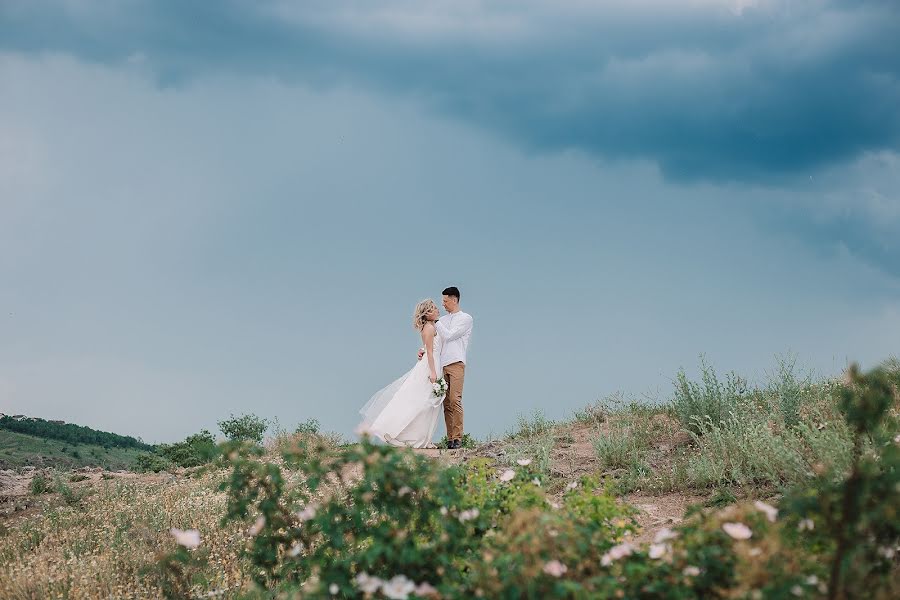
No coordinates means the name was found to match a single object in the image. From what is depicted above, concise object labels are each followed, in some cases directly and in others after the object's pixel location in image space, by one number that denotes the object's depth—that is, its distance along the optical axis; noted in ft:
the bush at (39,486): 42.70
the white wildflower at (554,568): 10.03
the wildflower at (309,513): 14.37
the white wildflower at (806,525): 11.61
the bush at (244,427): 63.41
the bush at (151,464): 50.08
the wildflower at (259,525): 14.97
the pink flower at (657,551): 11.62
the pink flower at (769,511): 11.46
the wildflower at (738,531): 10.64
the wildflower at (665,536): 11.75
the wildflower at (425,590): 11.13
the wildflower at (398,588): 11.24
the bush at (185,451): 53.69
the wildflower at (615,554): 11.32
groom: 41.73
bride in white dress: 42.24
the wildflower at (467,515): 13.15
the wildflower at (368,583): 11.47
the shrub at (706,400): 32.24
